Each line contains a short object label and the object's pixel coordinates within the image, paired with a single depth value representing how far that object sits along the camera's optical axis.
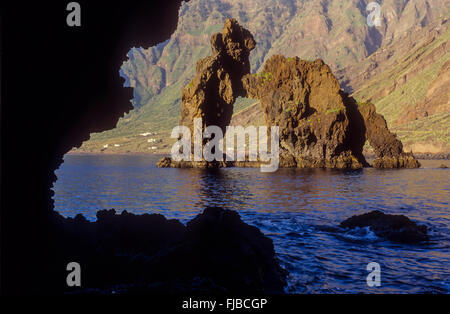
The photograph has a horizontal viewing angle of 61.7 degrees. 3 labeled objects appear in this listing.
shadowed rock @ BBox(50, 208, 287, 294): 13.30
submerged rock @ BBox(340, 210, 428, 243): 21.67
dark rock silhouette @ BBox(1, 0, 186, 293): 12.75
